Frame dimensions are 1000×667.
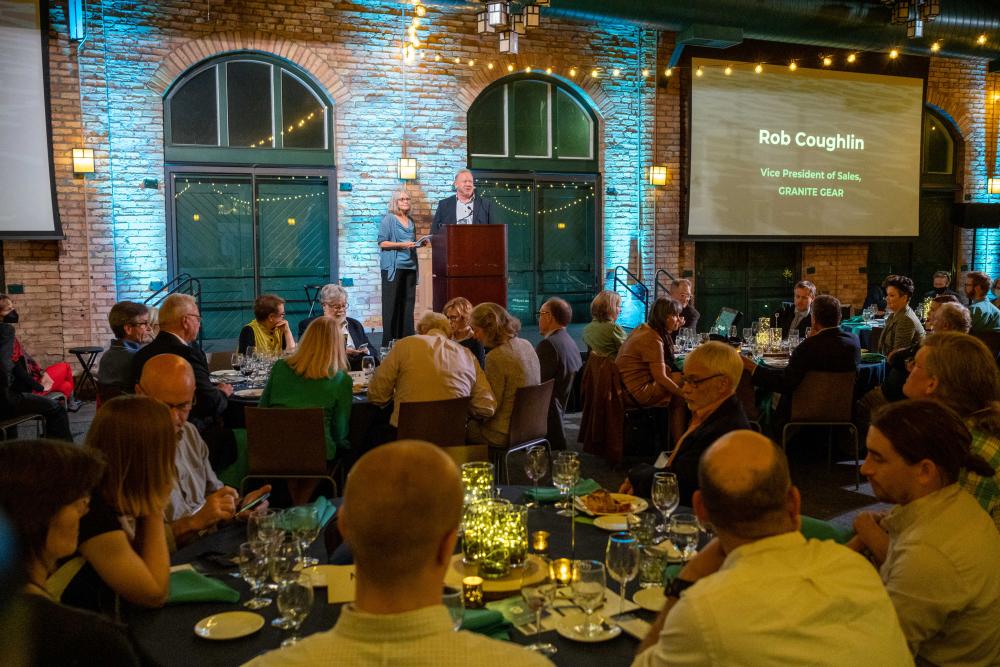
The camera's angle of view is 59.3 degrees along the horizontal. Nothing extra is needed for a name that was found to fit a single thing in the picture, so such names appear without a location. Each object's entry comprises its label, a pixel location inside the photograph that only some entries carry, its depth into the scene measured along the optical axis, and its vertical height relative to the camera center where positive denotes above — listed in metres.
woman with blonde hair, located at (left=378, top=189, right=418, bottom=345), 10.23 +0.07
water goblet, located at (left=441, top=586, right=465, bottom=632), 1.85 -0.70
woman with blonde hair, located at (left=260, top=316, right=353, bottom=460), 4.71 -0.57
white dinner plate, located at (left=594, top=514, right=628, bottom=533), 2.84 -0.82
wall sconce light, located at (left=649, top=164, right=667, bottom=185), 12.25 +1.35
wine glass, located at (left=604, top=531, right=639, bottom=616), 2.21 -0.73
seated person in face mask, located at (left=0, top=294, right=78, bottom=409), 6.70 -0.81
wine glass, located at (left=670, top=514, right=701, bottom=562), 2.57 -0.78
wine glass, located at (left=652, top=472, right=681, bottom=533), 2.78 -0.71
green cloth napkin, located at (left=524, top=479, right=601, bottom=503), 3.14 -0.79
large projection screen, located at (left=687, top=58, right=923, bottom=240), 12.67 +1.77
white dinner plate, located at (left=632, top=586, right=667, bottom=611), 2.26 -0.86
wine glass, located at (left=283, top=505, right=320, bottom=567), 2.58 -0.74
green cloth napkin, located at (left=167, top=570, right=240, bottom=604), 2.31 -0.84
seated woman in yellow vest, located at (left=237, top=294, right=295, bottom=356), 6.71 -0.41
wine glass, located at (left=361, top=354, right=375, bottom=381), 6.26 -0.66
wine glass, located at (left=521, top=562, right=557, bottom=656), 2.04 -0.82
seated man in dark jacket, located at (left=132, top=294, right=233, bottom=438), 5.01 -0.43
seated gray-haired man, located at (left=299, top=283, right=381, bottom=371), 6.96 -0.42
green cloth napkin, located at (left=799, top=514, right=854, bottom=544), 2.64 -0.79
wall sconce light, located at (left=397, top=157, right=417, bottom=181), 10.78 +1.30
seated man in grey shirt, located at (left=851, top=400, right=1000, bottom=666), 2.08 -0.67
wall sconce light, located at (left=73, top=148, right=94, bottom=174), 9.28 +1.23
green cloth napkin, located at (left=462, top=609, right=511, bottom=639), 2.06 -0.82
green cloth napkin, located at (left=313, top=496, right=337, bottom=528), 2.87 -0.79
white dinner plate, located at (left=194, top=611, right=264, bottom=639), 2.13 -0.86
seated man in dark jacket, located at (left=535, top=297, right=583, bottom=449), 6.41 -0.61
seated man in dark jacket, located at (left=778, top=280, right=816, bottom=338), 8.59 -0.36
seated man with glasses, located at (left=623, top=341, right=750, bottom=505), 3.50 -0.56
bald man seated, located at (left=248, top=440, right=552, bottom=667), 1.34 -0.47
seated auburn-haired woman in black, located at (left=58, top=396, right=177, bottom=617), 2.22 -0.63
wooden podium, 9.17 +0.11
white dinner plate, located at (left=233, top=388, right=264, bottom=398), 5.55 -0.75
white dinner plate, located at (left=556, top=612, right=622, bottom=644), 2.07 -0.86
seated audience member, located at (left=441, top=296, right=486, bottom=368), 6.53 -0.33
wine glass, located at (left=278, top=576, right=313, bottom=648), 2.08 -0.77
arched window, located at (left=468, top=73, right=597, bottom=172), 11.49 +1.94
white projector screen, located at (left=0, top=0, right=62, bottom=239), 8.98 +1.57
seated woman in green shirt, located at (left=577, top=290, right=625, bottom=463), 6.50 -0.85
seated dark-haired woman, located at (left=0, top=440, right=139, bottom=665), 1.83 -0.47
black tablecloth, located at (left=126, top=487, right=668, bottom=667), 2.02 -0.88
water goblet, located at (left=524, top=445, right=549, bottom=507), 3.17 -0.69
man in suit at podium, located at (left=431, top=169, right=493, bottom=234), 10.30 +0.73
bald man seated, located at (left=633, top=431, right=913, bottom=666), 1.58 -0.60
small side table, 9.05 -0.87
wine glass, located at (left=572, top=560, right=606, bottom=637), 2.09 -0.76
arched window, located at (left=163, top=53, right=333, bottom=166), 9.98 +1.87
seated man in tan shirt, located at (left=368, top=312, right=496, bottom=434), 5.05 -0.58
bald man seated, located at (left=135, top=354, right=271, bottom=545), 3.32 -0.66
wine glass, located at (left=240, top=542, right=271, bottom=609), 2.34 -0.79
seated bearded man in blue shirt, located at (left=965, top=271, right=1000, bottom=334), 8.38 -0.36
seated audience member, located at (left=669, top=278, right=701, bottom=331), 8.97 -0.29
